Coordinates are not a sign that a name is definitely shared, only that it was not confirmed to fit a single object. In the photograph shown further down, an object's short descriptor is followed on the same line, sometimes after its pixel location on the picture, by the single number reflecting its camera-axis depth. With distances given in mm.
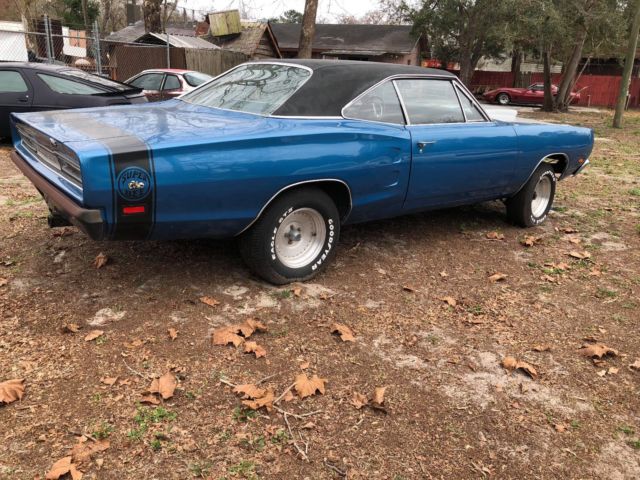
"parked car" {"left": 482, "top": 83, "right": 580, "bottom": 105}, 30156
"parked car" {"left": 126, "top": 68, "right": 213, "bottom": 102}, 11898
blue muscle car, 3129
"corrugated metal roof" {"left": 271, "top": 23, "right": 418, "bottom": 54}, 38094
